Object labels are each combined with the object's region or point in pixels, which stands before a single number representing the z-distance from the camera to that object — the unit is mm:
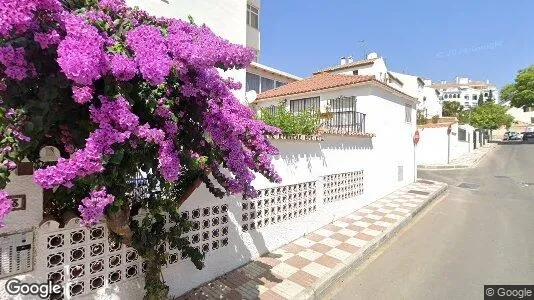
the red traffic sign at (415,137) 15490
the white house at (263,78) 17614
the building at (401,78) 23938
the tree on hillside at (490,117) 43812
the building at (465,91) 94062
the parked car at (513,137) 49219
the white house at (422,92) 41188
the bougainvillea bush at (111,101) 2086
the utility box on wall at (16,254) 2895
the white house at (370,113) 11328
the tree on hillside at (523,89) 42797
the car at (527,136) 46812
